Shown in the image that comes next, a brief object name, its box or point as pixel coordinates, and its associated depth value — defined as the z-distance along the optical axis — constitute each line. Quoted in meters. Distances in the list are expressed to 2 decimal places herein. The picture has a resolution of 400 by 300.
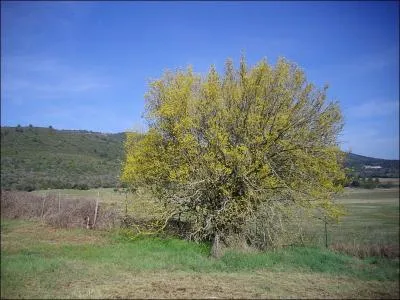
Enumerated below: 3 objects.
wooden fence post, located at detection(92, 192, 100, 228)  24.04
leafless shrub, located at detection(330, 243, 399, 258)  15.37
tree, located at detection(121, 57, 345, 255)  17.91
